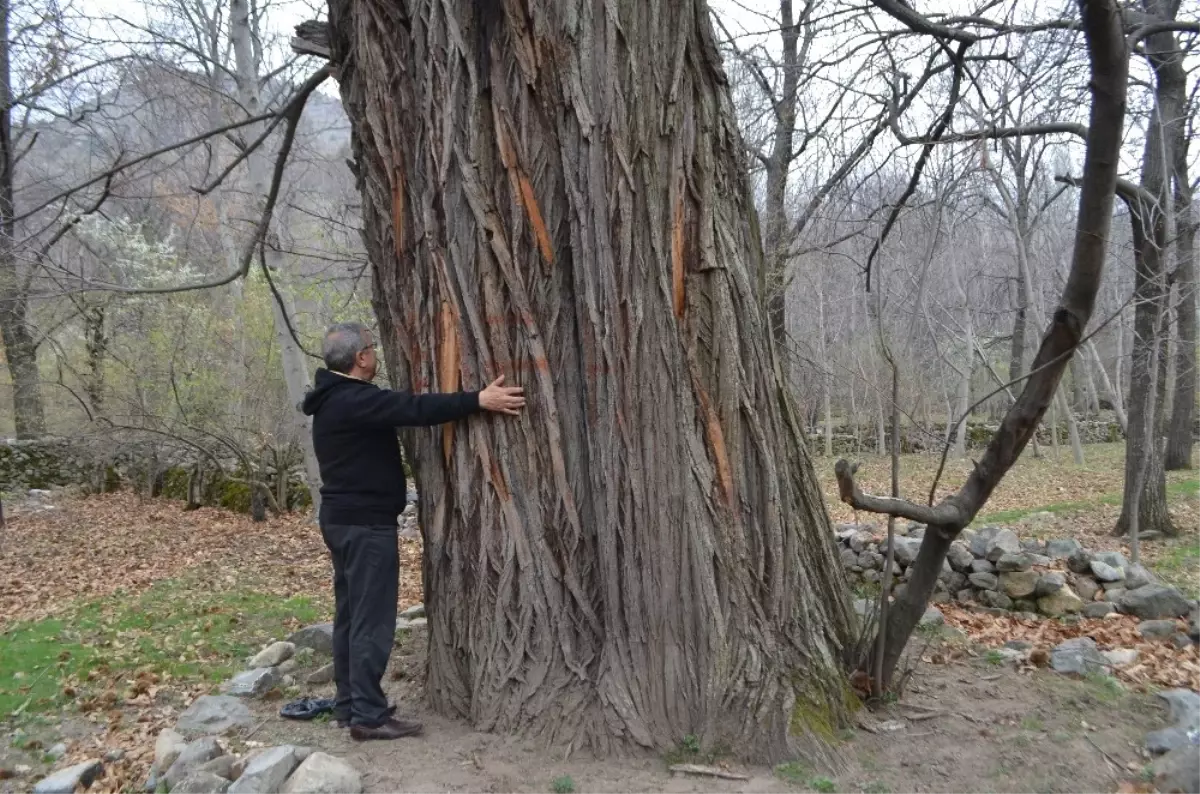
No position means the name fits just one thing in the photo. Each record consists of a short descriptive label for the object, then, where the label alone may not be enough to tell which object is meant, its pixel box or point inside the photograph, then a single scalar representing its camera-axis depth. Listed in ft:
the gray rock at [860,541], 24.86
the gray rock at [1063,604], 19.90
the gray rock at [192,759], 10.52
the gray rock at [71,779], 11.07
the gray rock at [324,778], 9.52
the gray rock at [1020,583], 20.45
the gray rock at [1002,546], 21.06
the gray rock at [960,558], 21.62
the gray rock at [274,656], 16.06
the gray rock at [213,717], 12.29
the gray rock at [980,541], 21.57
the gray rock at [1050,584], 20.11
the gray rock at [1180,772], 9.50
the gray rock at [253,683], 13.89
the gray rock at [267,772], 9.70
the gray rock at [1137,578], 20.08
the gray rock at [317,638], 16.54
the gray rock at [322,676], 14.56
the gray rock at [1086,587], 20.38
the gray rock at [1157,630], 17.17
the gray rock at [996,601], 20.83
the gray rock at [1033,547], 22.49
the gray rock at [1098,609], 19.39
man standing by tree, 11.62
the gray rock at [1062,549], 21.84
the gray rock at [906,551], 22.86
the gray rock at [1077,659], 13.46
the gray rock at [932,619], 15.91
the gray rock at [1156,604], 18.97
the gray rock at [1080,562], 20.86
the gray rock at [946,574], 21.93
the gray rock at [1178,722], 10.70
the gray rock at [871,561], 24.39
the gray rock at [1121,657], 14.64
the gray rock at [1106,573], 20.36
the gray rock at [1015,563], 20.62
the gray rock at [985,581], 21.13
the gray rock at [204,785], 9.85
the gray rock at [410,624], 17.48
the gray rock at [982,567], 21.26
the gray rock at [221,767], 10.27
